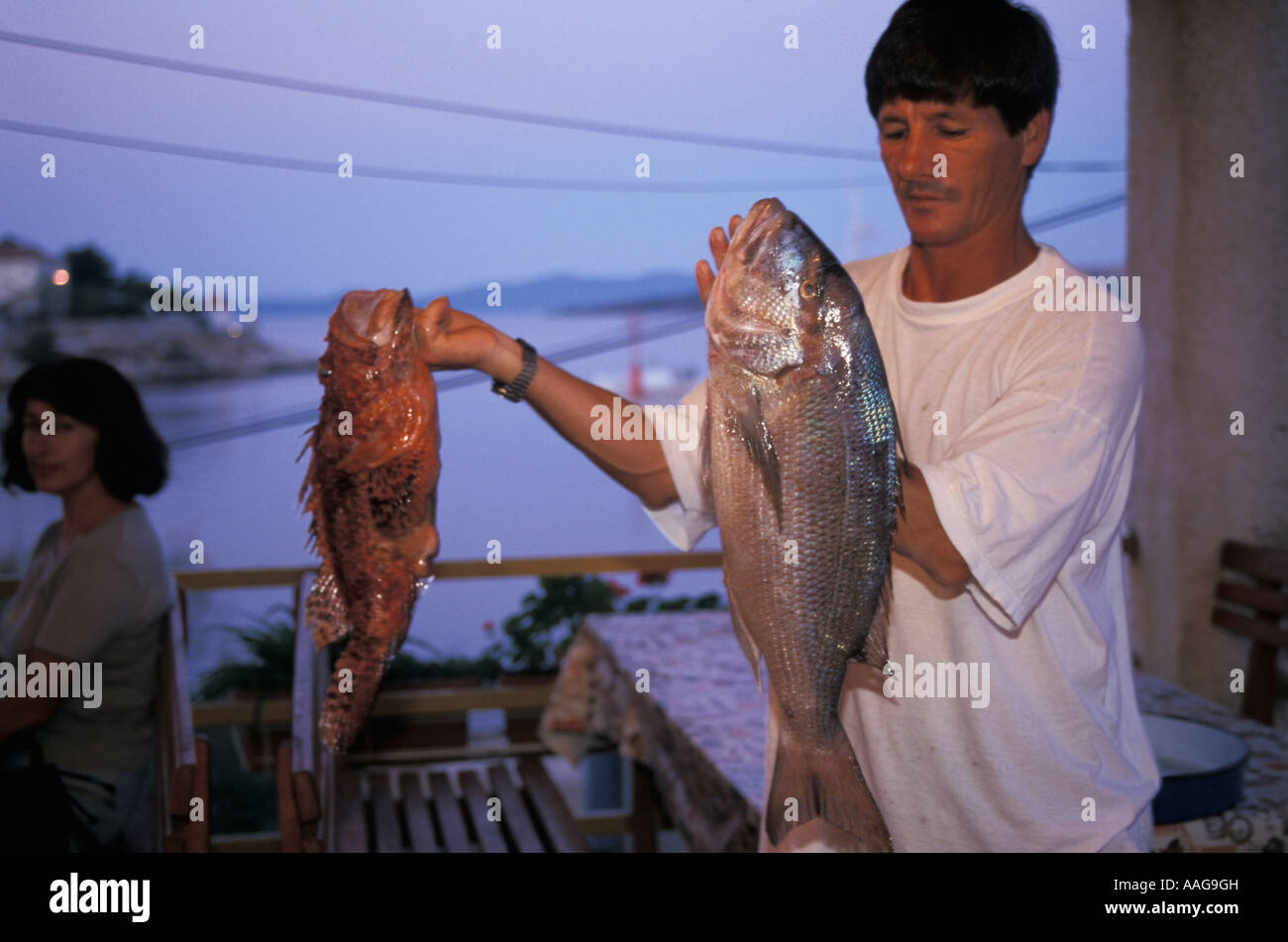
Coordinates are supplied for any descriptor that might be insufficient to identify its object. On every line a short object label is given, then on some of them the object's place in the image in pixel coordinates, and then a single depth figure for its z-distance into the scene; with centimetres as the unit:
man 152
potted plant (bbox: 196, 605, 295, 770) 467
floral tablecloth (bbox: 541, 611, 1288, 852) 240
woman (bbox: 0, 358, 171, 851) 293
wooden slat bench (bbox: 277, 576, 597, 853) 299
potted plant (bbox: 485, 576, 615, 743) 512
